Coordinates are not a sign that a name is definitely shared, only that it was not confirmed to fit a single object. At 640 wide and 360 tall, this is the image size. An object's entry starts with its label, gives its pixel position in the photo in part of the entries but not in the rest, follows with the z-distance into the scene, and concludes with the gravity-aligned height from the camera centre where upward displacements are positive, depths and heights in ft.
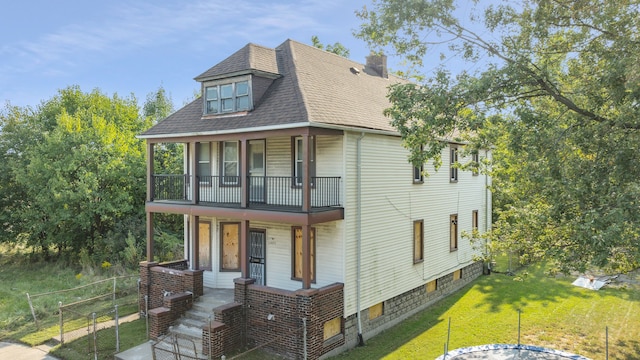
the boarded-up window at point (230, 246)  50.14 -8.67
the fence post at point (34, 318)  45.15 -15.65
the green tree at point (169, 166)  83.48 +1.78
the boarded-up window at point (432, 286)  54.66 -15.00
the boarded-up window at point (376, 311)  44.13 -14.82
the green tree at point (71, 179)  71.97 -0.79
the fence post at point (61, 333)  40.67 -15.55
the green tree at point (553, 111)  29.96 +5.32
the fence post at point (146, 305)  46.12 -14.72
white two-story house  38.17 -3.16
